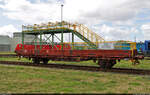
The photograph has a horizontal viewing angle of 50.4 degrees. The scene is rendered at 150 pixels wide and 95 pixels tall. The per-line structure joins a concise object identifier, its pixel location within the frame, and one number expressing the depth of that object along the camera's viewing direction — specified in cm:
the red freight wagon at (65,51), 1496
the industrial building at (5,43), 8270
